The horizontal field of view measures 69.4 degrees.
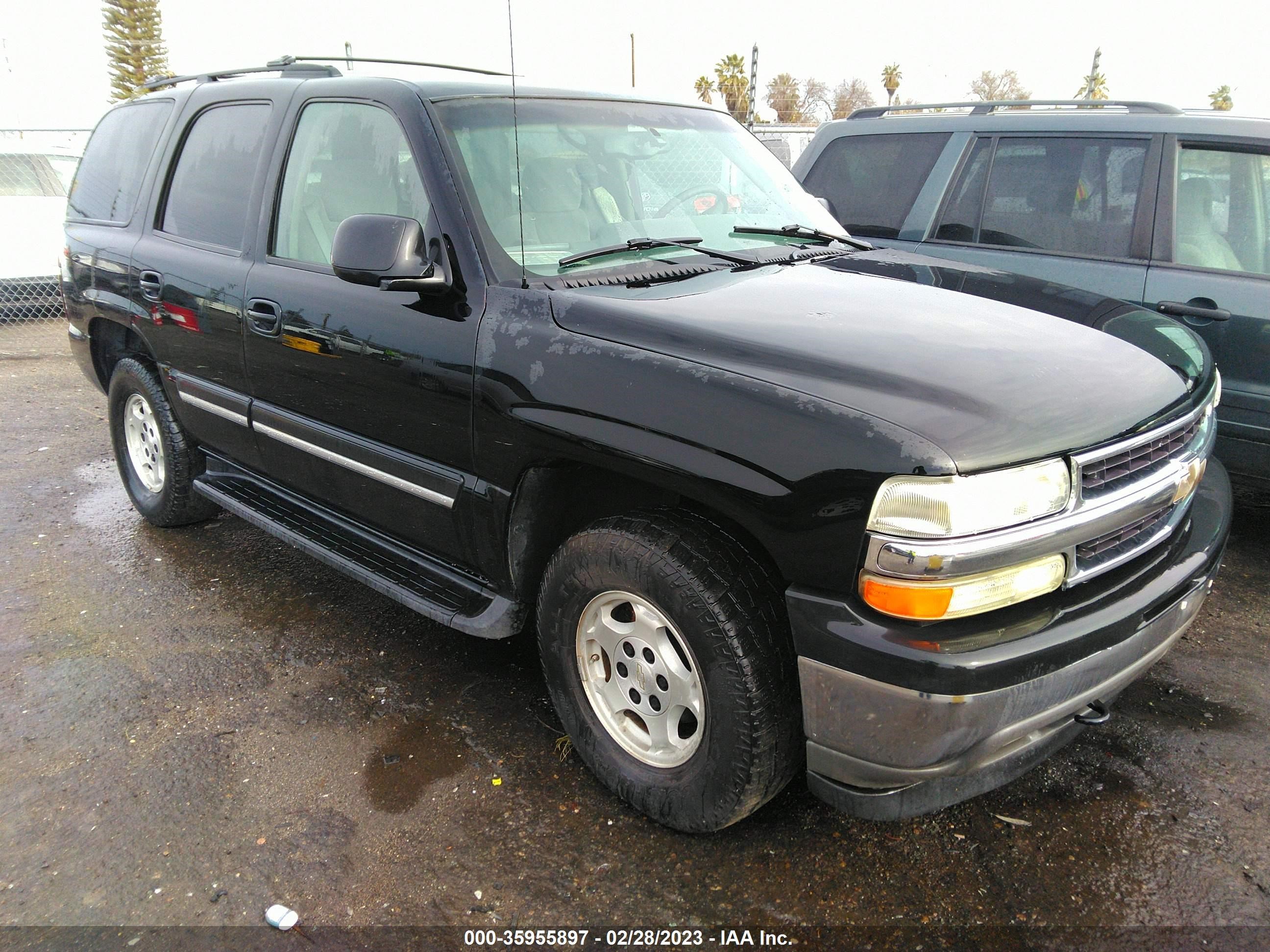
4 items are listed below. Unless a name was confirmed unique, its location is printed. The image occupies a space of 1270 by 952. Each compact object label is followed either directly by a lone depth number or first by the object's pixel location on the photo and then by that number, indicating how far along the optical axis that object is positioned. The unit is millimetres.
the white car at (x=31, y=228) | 9398
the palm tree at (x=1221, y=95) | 41469
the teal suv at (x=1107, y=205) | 3910
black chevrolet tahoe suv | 1923
